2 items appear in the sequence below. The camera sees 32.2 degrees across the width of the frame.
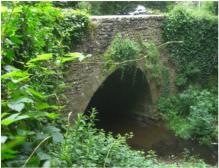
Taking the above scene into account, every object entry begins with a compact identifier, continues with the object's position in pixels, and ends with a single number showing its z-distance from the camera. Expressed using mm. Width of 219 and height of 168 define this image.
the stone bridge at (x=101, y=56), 7273
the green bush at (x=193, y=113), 9203
